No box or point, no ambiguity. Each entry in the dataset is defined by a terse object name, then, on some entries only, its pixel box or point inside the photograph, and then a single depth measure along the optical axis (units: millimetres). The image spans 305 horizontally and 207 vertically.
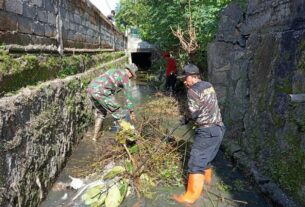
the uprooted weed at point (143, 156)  3717
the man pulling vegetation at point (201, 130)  3247
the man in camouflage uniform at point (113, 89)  4790
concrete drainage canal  3250
